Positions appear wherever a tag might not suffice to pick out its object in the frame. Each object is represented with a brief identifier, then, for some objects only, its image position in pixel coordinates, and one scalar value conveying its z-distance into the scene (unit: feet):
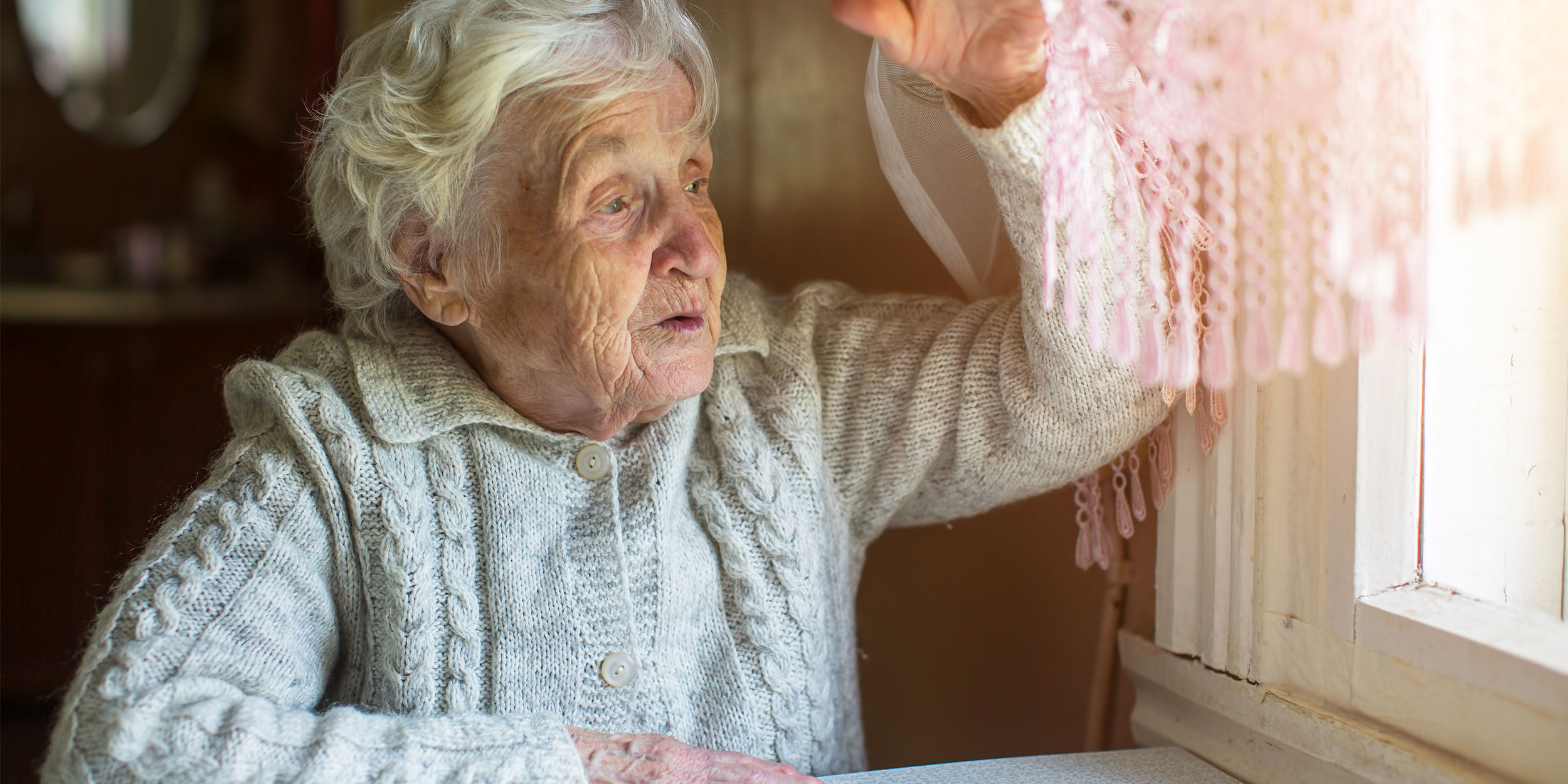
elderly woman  3.35
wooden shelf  7.29
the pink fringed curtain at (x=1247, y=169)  2.30
